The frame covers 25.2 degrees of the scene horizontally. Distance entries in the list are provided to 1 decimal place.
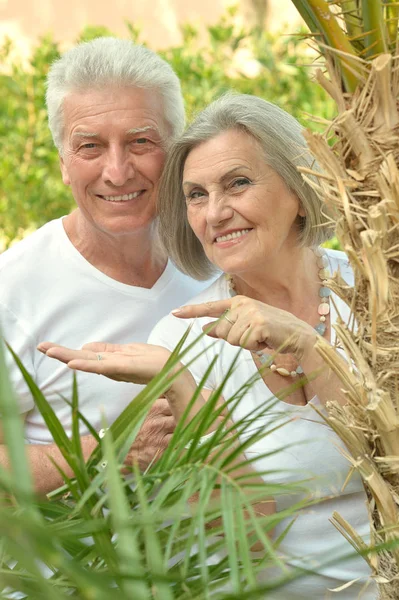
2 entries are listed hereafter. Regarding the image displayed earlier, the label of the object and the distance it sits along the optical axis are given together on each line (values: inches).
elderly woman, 90.0
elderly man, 104.1
